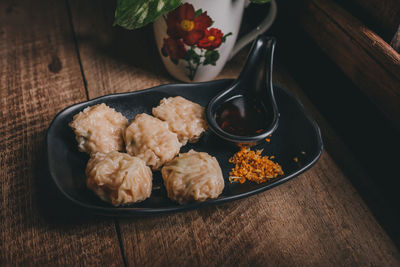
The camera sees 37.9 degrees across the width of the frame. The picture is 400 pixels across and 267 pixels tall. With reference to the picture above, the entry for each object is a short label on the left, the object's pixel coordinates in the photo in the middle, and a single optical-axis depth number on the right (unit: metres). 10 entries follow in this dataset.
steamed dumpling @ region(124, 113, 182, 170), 0.49
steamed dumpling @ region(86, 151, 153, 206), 0.45
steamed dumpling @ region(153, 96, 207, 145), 0.51
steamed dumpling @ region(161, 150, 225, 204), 0.46
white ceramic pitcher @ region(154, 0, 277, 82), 0.52
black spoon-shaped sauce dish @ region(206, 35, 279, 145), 0.52
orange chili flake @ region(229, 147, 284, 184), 0.49
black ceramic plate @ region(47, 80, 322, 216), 0.46
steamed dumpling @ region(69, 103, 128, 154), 0.49
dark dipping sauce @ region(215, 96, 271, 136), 0.52
